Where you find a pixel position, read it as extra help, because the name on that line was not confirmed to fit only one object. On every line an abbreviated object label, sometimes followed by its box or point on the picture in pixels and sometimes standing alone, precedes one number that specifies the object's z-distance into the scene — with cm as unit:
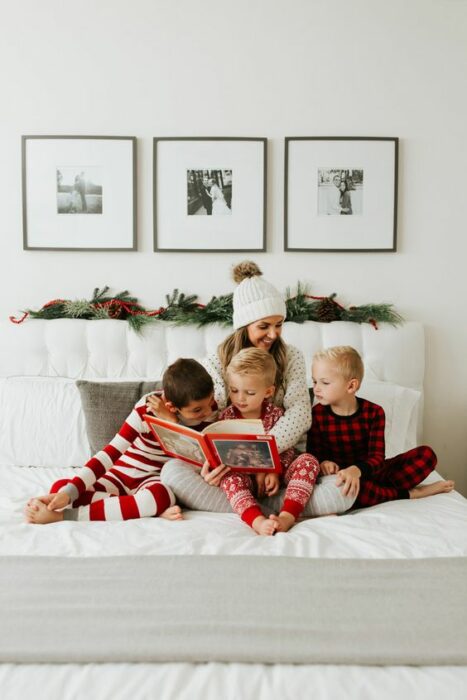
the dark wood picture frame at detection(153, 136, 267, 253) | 252
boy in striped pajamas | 157
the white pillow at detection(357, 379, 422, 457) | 219
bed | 87
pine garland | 245
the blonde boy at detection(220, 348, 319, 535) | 150
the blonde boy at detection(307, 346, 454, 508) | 179
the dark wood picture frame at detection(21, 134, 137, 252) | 253
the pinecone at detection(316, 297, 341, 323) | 249
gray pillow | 200
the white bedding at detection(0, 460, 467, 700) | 85
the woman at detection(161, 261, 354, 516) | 162
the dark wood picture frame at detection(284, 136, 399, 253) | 252
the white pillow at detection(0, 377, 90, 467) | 210
